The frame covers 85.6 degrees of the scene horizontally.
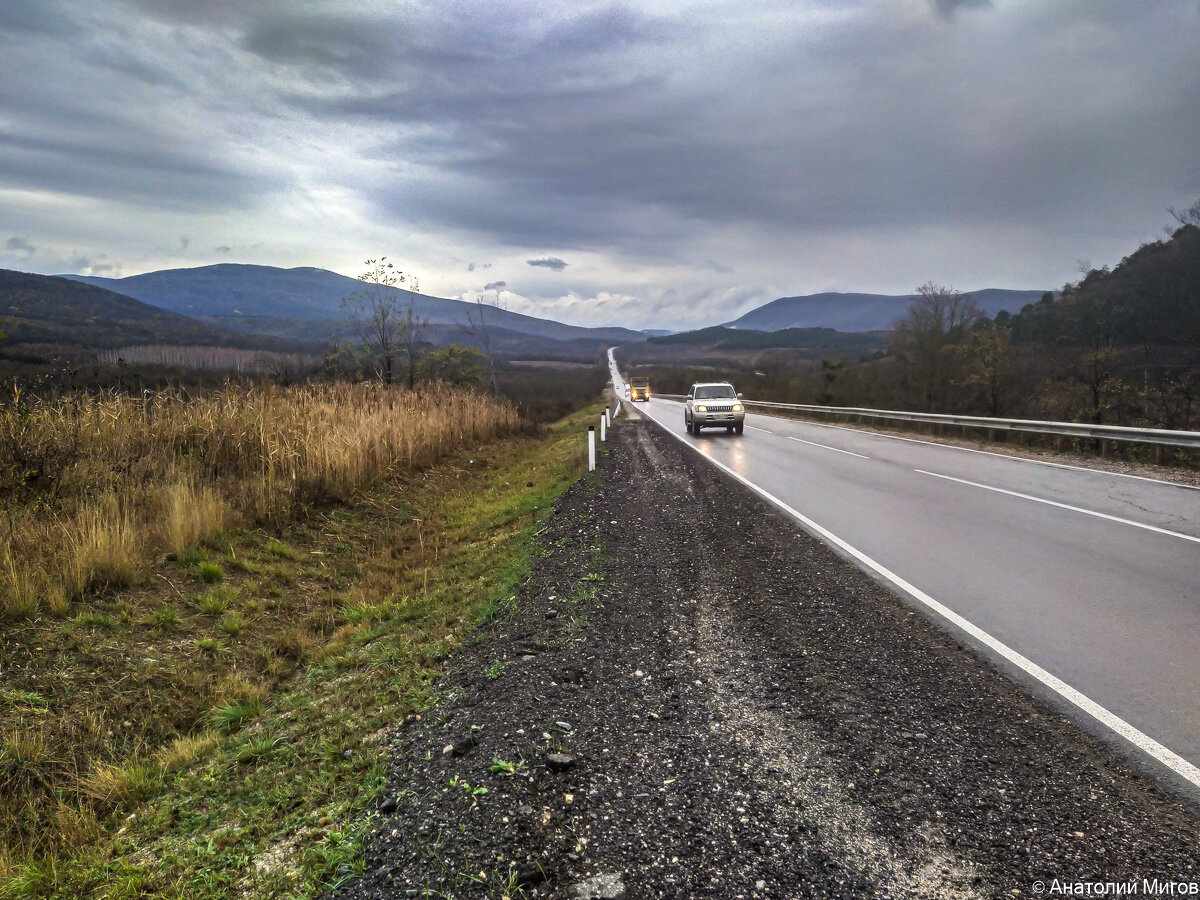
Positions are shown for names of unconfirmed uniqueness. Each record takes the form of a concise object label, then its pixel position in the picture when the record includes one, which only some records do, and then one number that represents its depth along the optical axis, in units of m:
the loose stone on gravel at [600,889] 2.52
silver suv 23.70
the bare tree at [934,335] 41.50
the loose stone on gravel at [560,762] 3.38
